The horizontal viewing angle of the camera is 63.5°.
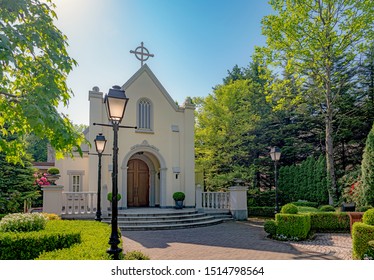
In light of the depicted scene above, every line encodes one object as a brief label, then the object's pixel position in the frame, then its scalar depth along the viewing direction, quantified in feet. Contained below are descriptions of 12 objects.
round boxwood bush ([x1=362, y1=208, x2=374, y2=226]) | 23.08
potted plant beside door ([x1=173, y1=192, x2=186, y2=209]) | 53.98
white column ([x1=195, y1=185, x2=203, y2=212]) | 53.06
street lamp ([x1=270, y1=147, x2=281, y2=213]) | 44.38
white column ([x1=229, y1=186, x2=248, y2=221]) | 53.31
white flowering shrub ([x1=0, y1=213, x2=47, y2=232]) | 22.59
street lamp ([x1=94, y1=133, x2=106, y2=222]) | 35.35
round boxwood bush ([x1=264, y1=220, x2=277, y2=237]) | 34.40
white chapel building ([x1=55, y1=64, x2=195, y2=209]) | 52.24
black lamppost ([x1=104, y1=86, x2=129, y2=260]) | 17.69
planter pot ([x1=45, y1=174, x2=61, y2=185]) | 43.06
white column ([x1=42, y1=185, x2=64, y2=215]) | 42.39
